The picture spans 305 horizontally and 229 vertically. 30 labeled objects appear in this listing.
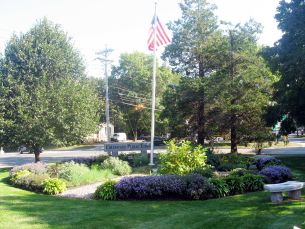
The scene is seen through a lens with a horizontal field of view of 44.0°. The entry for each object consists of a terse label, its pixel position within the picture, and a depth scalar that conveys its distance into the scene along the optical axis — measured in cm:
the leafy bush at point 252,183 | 1211
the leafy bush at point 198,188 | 1109
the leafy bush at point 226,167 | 1686
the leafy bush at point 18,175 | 1543
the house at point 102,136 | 6896
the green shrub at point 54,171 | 1595
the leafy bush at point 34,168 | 1641
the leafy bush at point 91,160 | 2036
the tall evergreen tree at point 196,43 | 2864
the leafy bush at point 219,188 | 1139
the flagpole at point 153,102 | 1798
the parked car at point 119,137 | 6087
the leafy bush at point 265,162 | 1695
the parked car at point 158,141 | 5197
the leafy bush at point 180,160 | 1372
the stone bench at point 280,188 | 985
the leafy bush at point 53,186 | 1309
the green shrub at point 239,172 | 1342
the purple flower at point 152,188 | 1118
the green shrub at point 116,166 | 1699
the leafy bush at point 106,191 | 1138
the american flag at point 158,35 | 1780
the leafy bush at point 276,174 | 1337
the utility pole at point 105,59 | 4223
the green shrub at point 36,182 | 1384
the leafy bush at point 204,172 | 1324
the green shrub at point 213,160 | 1799
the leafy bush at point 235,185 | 1181
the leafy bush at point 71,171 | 1478
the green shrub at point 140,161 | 1997
